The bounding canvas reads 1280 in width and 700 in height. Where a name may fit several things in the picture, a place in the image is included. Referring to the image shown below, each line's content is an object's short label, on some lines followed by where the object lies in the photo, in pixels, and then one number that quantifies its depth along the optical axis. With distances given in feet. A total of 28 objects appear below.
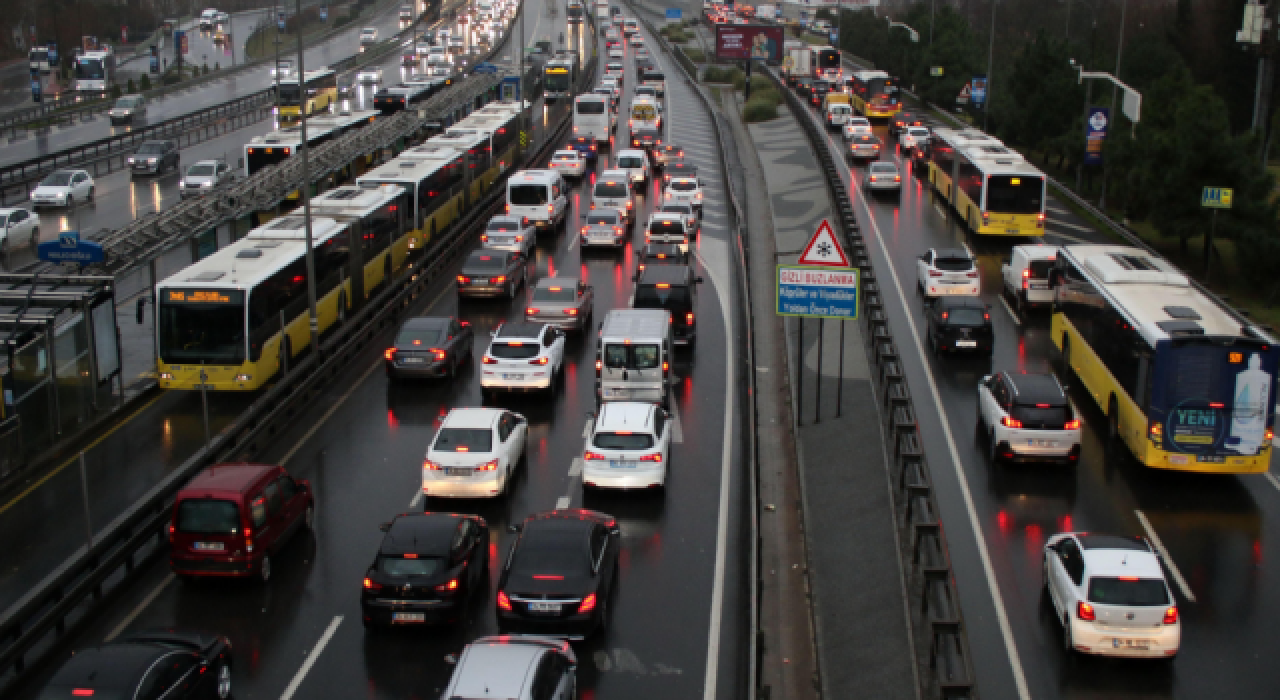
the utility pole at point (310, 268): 90.79
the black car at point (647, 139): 203.92
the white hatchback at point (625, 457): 69.82
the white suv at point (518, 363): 87.25
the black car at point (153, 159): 189.57
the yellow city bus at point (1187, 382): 69.72
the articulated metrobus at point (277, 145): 153.89
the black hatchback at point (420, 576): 53.42
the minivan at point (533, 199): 144.77
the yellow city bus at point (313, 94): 250.74
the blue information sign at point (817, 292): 79.05
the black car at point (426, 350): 90.12
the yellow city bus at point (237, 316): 84.99
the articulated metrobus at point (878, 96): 248.32
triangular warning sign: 79.20
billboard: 325.62
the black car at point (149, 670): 42.06
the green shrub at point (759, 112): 249.14
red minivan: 57.57
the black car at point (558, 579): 52.54
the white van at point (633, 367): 83.97
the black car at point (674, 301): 99.76
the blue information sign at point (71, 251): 86.53
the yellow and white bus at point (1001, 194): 137.08
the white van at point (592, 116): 217.15
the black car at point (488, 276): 114.21
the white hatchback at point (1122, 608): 51.65
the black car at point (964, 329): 97.19
